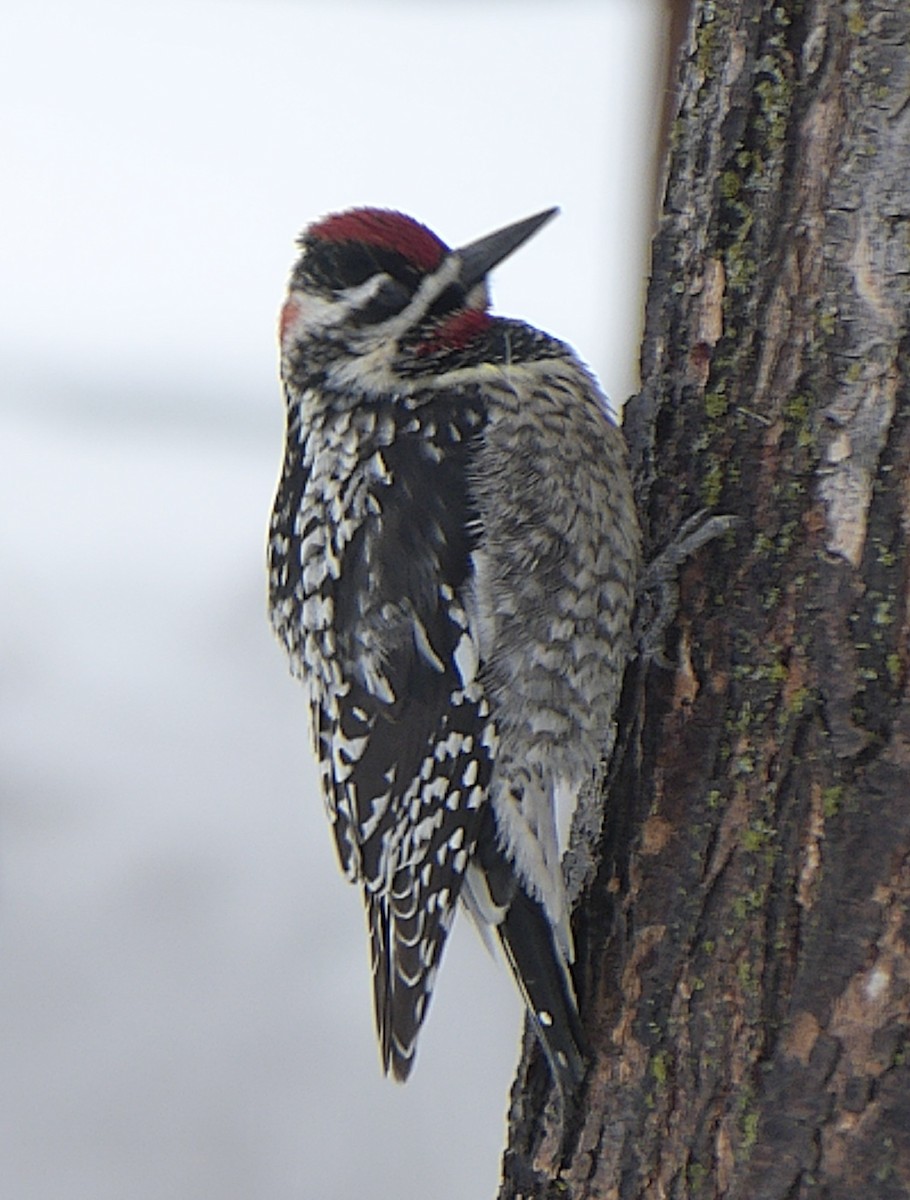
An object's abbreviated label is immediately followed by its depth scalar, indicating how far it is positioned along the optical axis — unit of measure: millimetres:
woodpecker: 5397
